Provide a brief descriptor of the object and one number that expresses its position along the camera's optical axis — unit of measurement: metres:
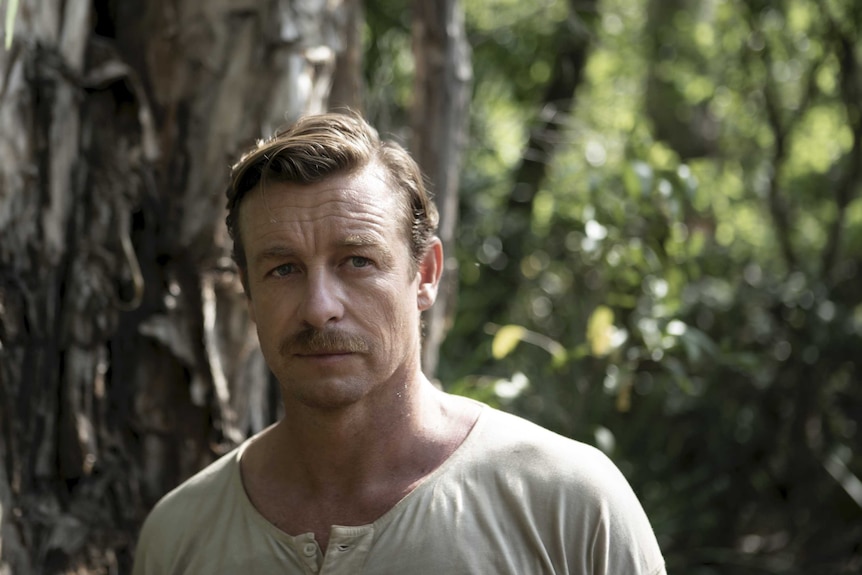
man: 1.84
